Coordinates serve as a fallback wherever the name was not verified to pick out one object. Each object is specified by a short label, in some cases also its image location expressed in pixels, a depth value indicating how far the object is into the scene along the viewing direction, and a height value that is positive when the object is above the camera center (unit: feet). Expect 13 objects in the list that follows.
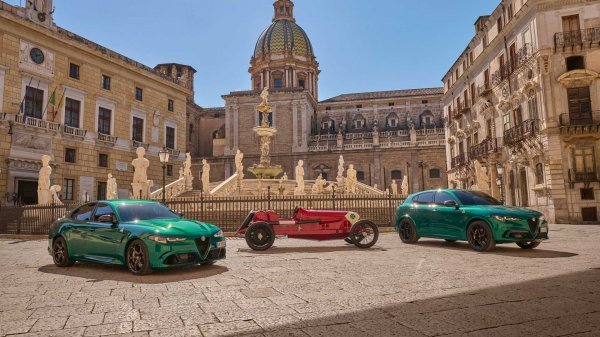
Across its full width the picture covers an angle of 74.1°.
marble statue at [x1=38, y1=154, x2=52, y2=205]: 60.70 +3.48
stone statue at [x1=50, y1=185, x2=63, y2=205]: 64.40 +2.61
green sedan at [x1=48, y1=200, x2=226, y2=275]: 20.52 -1.75
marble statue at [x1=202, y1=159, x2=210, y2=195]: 73.67 +4.63
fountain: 87.76 +9.65
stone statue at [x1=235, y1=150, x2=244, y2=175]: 80.86 +8.45
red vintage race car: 31.09 -1.90
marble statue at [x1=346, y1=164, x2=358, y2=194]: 82.60 +3.84
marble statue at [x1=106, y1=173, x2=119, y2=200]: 66.42 +2.99
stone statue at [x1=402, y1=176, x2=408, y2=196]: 99.86 +3.29
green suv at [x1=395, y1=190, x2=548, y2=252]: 27.15 -1.70
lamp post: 54.23 +6.69
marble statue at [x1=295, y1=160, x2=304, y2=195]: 71.56 +3.78
